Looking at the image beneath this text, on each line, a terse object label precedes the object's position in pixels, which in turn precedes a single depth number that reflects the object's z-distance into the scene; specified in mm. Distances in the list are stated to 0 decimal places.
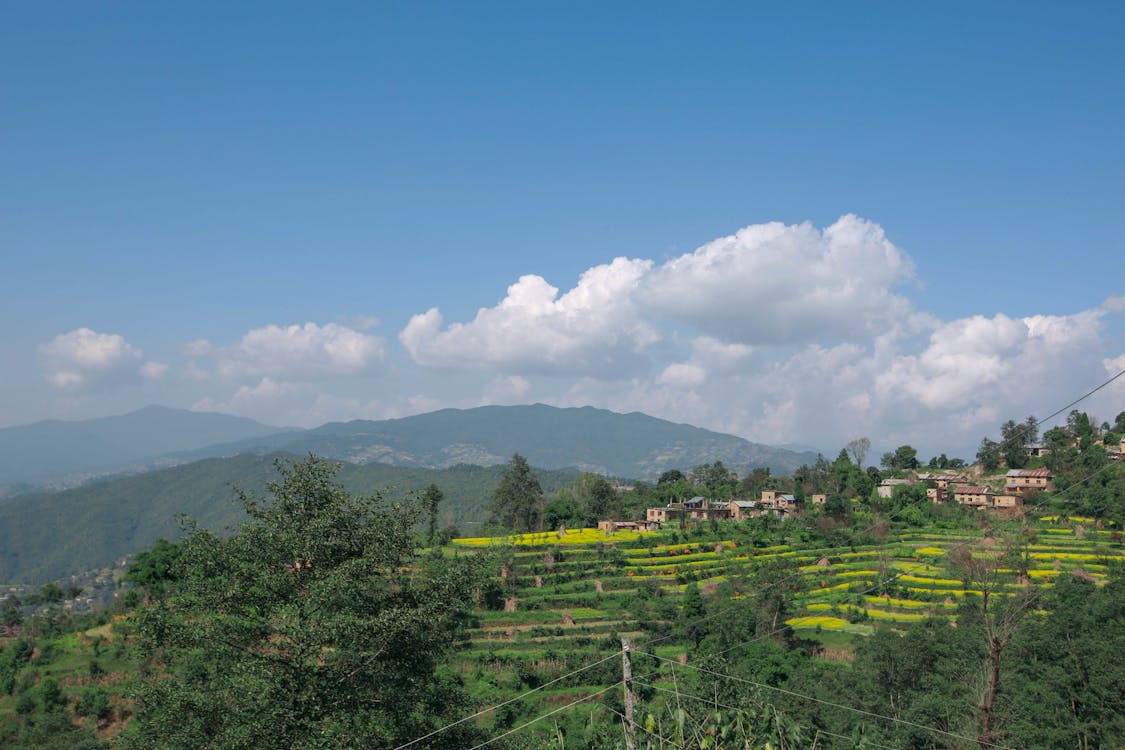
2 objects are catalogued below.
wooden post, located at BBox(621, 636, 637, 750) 9560
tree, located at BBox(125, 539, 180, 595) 47719
